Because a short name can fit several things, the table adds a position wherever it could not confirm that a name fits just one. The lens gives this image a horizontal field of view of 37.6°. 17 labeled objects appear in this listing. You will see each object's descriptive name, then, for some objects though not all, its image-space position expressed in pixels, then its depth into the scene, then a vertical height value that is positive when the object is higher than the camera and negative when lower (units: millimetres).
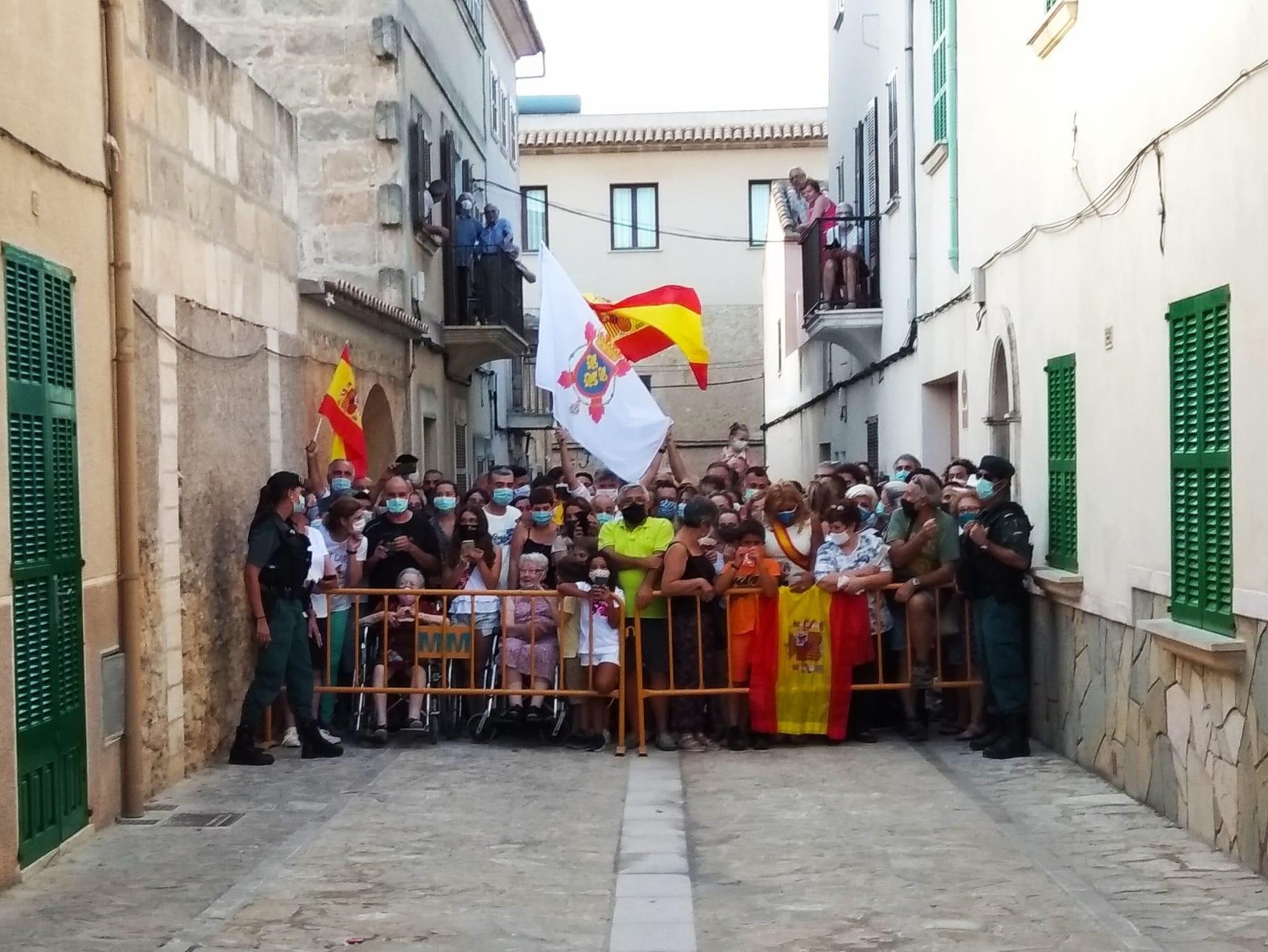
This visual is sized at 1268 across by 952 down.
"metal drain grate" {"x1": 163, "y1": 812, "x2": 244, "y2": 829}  9797 -1930
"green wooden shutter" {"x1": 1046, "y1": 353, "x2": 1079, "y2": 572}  11852 -164
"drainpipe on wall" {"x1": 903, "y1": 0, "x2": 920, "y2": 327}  18719 +2864
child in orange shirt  12469 -923
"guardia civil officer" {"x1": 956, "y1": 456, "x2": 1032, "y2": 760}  12016 -954
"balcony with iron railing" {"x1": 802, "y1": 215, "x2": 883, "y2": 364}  21547 +1839
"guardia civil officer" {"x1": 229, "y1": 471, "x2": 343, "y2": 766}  11703 -886
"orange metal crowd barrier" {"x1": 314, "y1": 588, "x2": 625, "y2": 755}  12562 -1297
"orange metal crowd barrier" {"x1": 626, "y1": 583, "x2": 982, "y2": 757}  12414 -1451
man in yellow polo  12484 -786
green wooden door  8289 -442
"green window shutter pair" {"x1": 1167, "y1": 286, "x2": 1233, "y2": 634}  8672 -99
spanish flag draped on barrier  12461 -1400
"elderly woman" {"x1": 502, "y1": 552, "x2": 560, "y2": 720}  12648 -1295
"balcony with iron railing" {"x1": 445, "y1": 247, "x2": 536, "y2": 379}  24266 +1909
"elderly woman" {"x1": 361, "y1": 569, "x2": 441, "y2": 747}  12750 -1265
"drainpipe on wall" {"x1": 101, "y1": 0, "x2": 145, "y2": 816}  9820 +222
